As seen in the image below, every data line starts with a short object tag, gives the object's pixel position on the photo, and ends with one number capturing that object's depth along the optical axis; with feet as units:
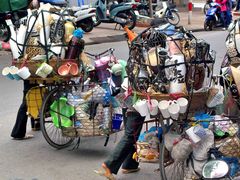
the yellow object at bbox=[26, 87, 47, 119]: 19.25
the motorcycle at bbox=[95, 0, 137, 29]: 55.31
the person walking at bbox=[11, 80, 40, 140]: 19.70
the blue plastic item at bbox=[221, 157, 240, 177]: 12.89
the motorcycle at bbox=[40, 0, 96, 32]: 48.70
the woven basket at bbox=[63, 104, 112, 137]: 17.62
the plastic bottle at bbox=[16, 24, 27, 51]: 18.90
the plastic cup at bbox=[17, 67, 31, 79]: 18.07
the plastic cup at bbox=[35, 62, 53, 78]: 17.87
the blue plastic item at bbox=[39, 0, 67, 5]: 48.43
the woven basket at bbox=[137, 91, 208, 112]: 13.51
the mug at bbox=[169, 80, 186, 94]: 13.57
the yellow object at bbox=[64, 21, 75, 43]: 18.68
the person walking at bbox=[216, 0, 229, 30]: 60.95
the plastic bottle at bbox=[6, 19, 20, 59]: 19.06
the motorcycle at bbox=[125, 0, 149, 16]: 57.88
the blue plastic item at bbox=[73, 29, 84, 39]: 18.37
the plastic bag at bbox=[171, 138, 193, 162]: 13.16
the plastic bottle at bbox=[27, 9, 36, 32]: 18.80
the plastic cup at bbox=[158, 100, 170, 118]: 13.28
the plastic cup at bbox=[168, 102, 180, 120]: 13.21
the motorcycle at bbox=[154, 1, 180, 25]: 59.88
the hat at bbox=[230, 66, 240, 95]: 13.42
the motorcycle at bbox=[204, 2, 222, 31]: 59.88
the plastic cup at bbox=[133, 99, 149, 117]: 13.58
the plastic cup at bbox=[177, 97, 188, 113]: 13.24
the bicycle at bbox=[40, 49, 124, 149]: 17.69
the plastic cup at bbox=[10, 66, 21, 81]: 18.24
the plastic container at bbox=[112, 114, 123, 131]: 17.76
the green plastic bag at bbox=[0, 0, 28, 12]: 45.13
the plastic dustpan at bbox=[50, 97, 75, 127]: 17.90
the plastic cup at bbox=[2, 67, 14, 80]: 18.39
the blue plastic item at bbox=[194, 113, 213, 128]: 13.35
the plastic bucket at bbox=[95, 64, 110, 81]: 19.10
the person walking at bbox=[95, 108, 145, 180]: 15.29
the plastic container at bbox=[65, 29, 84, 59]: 18.38
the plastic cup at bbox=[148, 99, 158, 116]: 13.43
